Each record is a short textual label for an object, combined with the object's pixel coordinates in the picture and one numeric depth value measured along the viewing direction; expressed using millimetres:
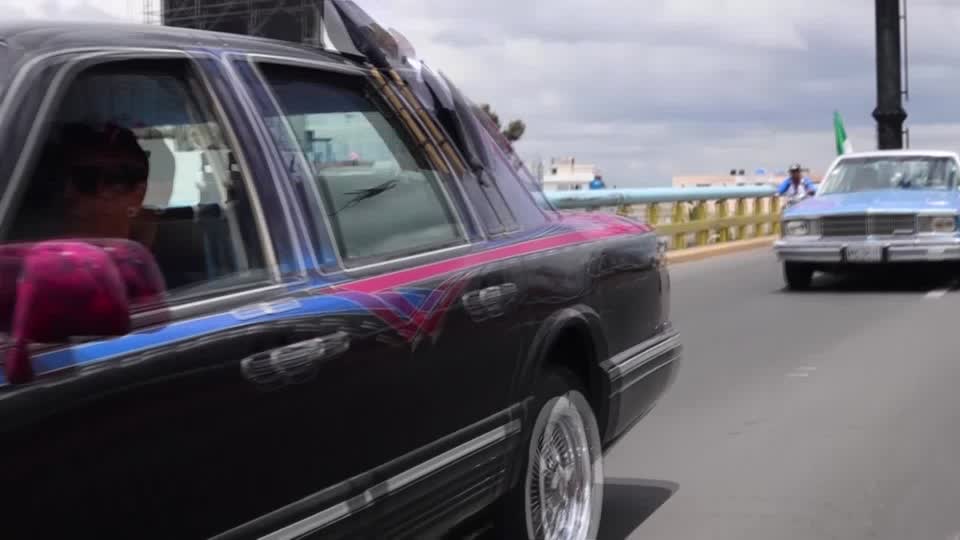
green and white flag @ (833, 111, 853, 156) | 49619
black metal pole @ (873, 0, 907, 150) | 37062
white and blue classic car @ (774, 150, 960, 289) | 15914
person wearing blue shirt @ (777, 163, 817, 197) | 24375
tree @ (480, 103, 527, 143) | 72494
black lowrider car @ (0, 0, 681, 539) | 2416
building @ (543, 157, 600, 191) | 55056
